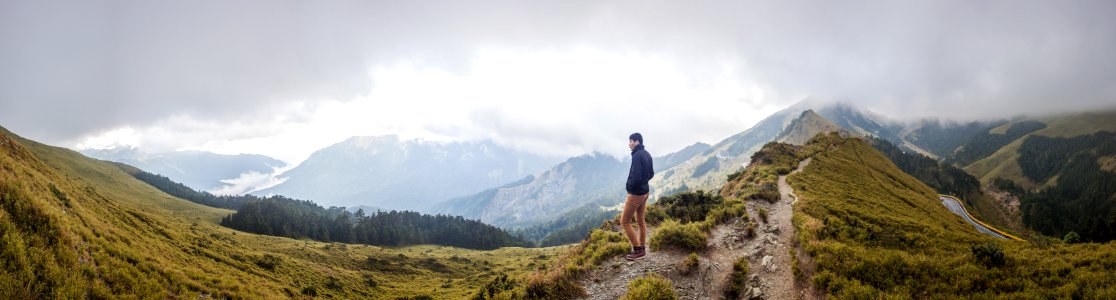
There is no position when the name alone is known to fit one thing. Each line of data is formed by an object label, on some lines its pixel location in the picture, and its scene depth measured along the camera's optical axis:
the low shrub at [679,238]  17.47
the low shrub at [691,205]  24.71
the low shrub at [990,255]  11.39
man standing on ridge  15.09
